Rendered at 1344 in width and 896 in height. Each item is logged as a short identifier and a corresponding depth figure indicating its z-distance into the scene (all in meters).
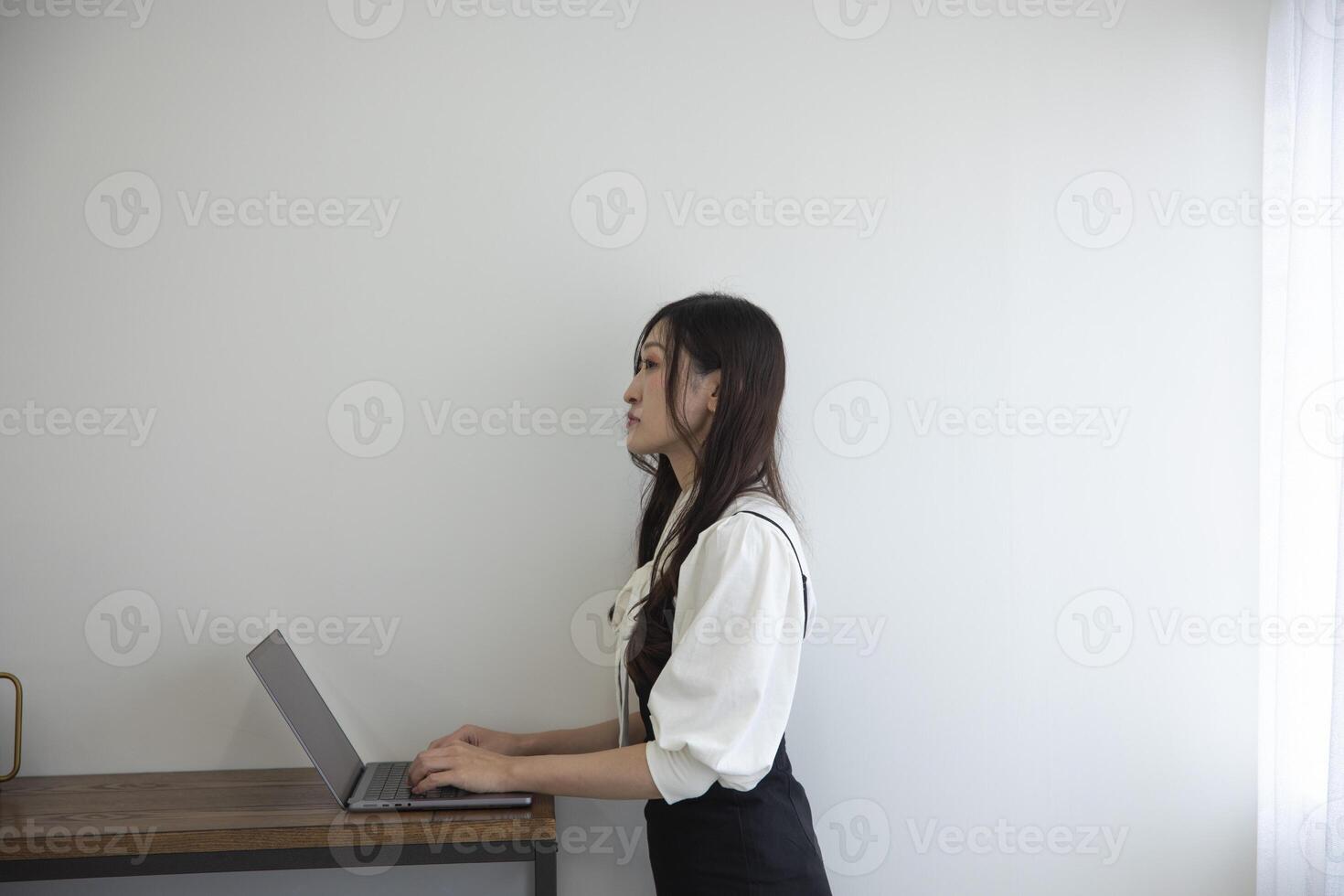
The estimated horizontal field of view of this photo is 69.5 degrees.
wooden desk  1.42
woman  1.33
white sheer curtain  1.79
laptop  1.52
